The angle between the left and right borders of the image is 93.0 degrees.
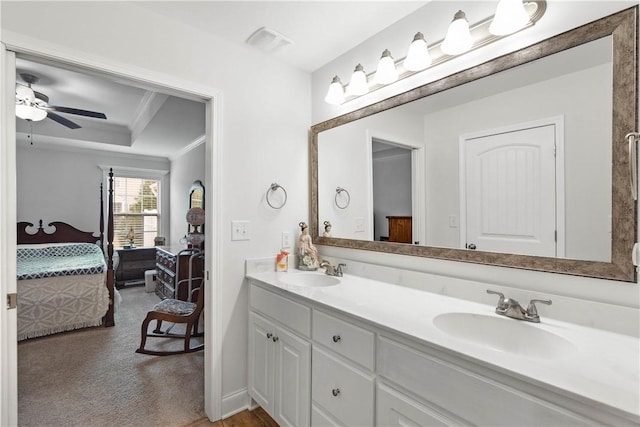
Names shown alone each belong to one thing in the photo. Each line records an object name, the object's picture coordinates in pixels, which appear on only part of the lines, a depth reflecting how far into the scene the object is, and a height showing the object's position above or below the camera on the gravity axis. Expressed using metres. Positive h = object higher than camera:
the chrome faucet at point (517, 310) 1.15 -0.38
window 5.60 +0.05
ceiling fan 2.72 +1.01
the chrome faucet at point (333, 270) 2.00 -0.38
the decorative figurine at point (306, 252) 2.17 -0.29
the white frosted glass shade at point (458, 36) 1.36 +0.80
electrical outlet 2.22 -0.20
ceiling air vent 1.87 +1.10
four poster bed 3.13 -0.88
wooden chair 2.74 -0.94
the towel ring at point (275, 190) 2.14 +0.16
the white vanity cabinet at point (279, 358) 1.54 -0.81
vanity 0.78 -0.49
